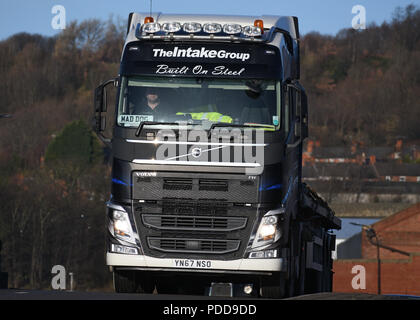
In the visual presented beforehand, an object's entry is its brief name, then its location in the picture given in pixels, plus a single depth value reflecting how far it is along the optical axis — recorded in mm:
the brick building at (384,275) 55438
